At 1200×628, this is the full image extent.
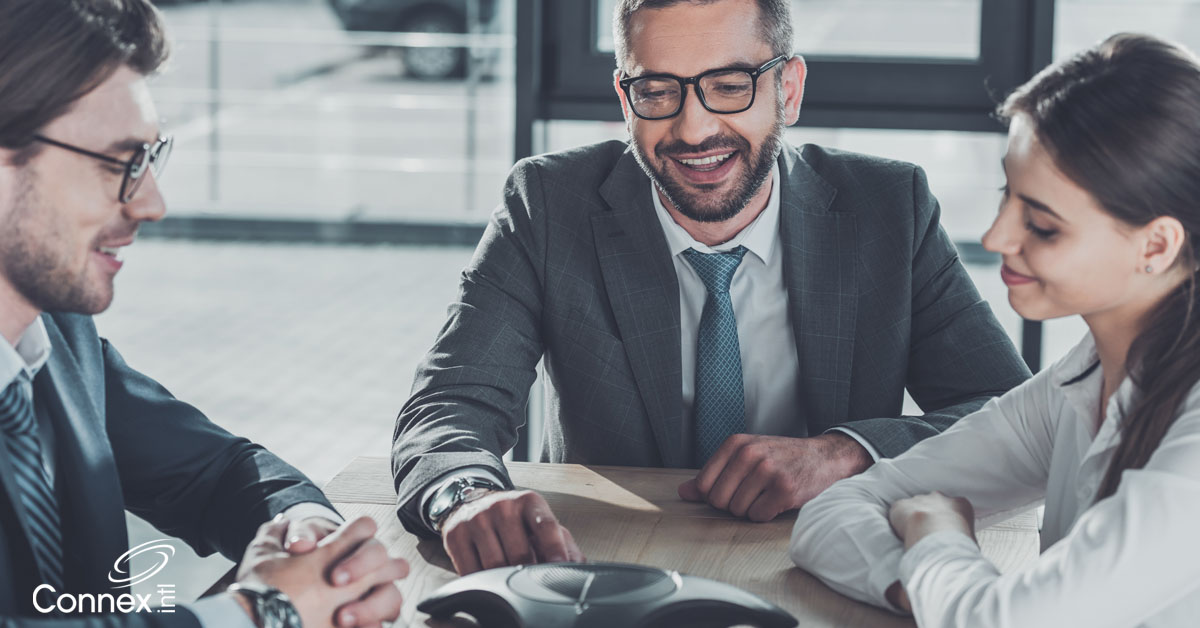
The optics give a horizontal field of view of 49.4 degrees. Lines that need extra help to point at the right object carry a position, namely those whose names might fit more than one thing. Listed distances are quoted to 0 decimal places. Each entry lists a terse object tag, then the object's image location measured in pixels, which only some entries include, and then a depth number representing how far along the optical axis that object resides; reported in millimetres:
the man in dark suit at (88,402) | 1252
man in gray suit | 1895
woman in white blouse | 1090
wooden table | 1342
